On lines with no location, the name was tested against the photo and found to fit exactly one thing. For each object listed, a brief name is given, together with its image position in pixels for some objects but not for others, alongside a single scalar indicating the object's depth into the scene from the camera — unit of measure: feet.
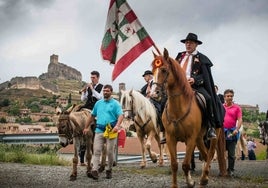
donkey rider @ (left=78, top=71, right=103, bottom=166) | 41.43
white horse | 47.14
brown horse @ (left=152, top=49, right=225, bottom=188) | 27.61
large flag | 33.88
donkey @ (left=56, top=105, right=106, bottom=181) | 35.94
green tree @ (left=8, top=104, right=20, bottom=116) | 504.43
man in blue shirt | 34.68
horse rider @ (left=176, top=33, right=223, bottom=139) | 30.68
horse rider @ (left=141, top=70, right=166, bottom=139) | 49.55
